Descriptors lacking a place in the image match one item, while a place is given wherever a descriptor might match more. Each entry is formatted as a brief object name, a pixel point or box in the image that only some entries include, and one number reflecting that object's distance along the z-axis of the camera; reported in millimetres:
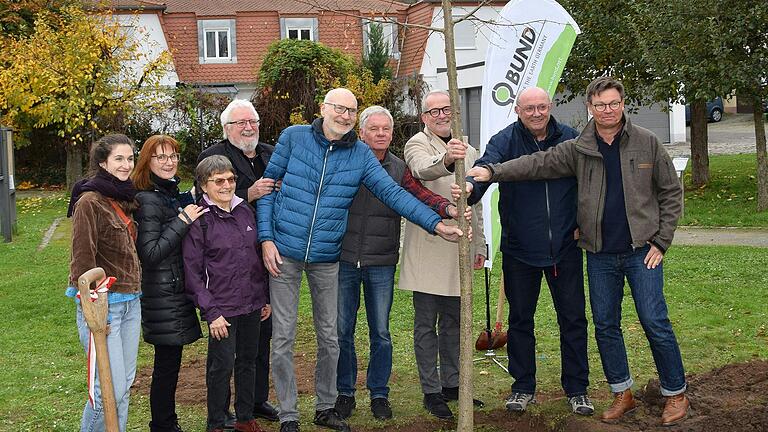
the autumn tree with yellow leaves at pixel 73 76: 21859
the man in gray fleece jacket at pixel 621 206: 5730
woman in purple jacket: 5535
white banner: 7887
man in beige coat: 6258
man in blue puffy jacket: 5777
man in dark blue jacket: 6051
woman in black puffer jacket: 5418
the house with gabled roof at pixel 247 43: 34000
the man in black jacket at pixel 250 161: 6055
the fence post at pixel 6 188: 16297
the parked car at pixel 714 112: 43172
